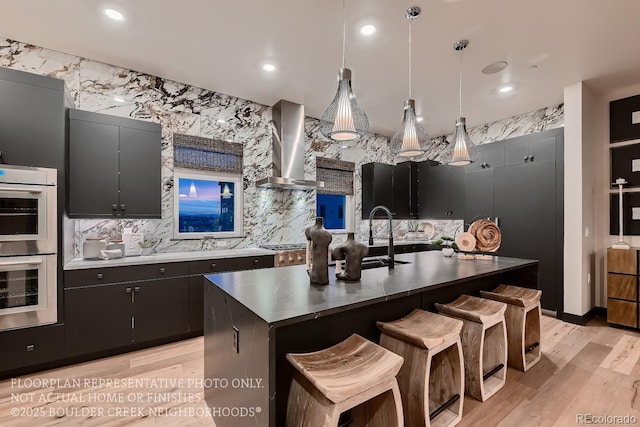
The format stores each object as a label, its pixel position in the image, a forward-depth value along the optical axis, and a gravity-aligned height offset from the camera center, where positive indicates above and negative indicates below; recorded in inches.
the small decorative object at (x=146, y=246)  127.1 -13.8
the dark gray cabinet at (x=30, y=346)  91.2 -42.8
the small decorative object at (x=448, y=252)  118.5 -15.5
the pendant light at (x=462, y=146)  105.8 +24.7
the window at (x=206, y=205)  145.5 +5.1
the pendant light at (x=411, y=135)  95.0 +26.0
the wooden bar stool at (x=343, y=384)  46.3 -28.1
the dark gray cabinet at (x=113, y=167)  108.8 +19.0
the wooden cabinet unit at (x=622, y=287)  133.6 -34.2
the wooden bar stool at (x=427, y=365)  64.0 -36.3
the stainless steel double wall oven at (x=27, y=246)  91.0 -10.3
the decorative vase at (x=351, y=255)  74.8 -10.6
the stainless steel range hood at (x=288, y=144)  161.3 +39.5
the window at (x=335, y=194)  197.9 +14.0
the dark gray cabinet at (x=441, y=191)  203.9 +16.8
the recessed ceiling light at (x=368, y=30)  99.1 +63.8
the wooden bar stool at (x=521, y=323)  96.8 -38.0
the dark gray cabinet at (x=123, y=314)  101.8 -37.5
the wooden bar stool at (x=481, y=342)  80.3 -38.4
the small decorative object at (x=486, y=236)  111.1 -8.5
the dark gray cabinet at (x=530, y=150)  153.1 +35.3
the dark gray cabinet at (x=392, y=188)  209.6 +19.4
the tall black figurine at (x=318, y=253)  68.6 -9.4
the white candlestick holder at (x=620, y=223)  140.9 -4.9
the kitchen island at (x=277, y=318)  50.1 -23.0
